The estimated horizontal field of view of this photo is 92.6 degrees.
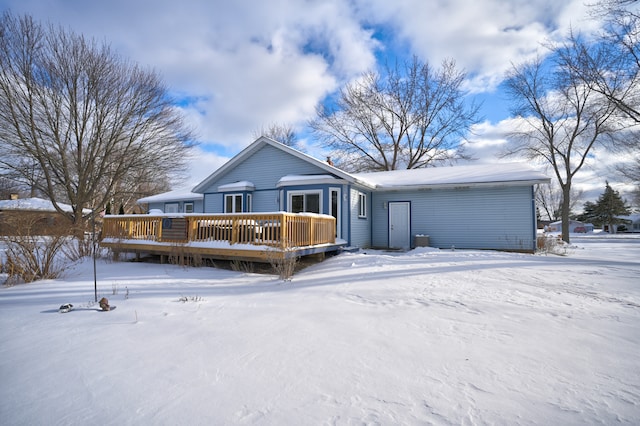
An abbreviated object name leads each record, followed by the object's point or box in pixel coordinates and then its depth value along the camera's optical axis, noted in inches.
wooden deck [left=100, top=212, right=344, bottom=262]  295.3
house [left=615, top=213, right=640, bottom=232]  1844.2
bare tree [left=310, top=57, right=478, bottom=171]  1012.5
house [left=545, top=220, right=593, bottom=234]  1836.9
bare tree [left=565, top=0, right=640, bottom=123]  510.9
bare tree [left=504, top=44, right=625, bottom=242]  741.3
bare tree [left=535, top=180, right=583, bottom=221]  2237.6
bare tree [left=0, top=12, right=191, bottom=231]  602.5
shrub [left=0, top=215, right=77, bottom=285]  239.0
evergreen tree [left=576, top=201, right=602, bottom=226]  1870.1
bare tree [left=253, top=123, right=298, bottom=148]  1262.3
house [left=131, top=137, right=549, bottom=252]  454.0
